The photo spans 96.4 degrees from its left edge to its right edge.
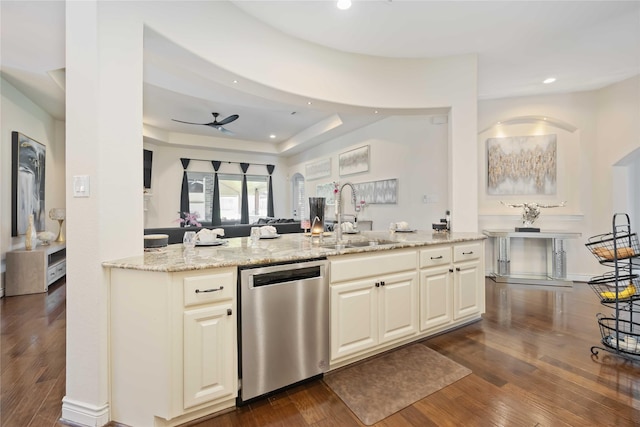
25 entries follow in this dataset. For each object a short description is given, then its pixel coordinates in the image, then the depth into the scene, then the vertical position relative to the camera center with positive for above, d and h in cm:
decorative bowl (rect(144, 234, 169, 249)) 207 -20
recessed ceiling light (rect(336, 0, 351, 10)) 236 +175
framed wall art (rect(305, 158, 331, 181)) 700 +116
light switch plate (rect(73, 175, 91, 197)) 155 +16
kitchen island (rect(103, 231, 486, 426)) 145 -61
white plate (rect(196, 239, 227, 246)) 223 -23
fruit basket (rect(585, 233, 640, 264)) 206 -29
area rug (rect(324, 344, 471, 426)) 167 -111
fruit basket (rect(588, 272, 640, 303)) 210 -59
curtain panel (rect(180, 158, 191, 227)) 779 +64
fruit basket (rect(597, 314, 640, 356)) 211 -100
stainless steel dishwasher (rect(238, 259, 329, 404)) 163 -68
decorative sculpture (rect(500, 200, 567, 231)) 426 +0
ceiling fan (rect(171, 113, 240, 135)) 507 +169
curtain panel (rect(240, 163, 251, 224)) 869 +46
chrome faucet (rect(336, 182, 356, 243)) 254 -2
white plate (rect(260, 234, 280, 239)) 269 -21
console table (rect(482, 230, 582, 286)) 410 -67
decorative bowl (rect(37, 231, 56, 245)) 418 -33
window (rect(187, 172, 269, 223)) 809 +58
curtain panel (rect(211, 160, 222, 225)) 823 +38
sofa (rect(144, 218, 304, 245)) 400 -25
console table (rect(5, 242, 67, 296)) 362 -73
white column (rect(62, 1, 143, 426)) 153 +5
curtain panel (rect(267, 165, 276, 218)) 899 +54
